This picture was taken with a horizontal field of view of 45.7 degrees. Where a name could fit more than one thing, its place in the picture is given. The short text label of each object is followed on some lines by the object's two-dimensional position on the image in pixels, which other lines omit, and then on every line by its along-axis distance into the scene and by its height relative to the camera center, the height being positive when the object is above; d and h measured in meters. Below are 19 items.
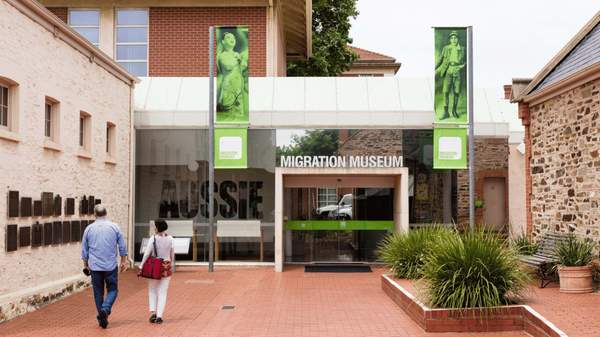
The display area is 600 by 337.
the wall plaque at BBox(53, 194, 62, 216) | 13.48 -0.21
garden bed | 9.88 -1.76
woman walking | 10.60 -1.04
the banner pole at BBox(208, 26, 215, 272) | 18.34 +1.18
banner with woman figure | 18.69 +3.13
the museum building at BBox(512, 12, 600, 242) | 13.97 +1.19
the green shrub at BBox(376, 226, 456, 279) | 14.16 -1.20
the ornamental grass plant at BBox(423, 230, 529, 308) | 10.05 -1.20
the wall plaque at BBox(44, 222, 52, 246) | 13.02 -0.72
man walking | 10.40 -0.92
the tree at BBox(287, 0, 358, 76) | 34.22 +7.37
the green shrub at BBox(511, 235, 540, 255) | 15.56 -1.17
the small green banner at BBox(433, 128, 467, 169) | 19.33 +1.19
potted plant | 12.38 -1.31
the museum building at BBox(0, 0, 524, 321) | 19.25 +0.60
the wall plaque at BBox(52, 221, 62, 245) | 13.42 -0.73
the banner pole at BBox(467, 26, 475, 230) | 18.25 +1.66
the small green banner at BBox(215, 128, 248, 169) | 19.14 +1.25
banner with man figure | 18.67 +3.08
